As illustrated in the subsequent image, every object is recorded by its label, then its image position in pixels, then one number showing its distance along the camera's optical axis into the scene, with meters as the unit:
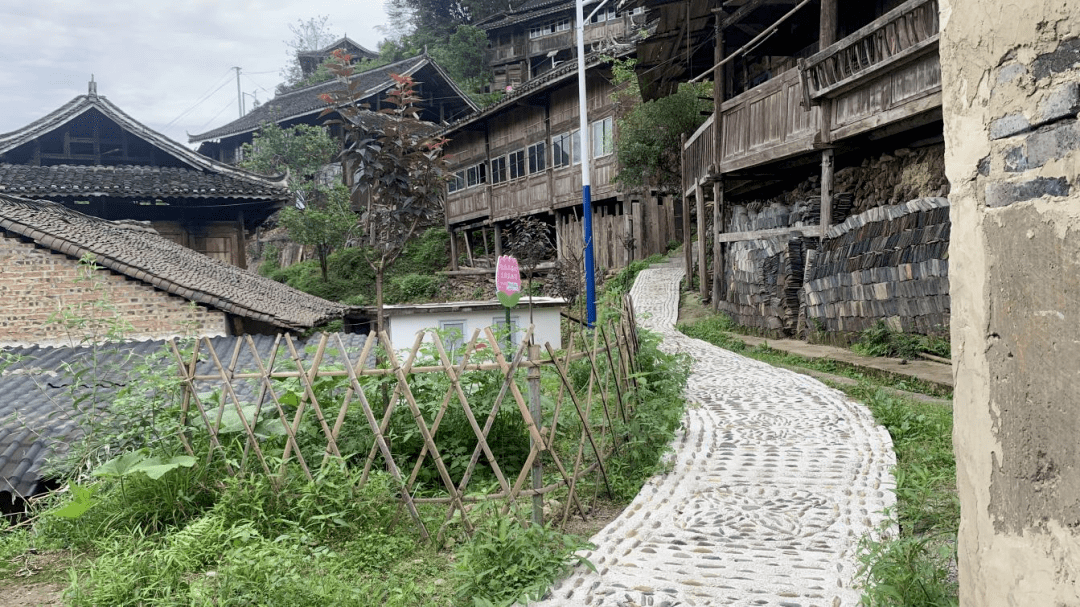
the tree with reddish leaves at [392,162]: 8.49
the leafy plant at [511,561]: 3.55
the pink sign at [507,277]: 9.17
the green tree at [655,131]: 17.73
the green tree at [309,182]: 25.36
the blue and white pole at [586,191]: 13.58
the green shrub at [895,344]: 7.74
